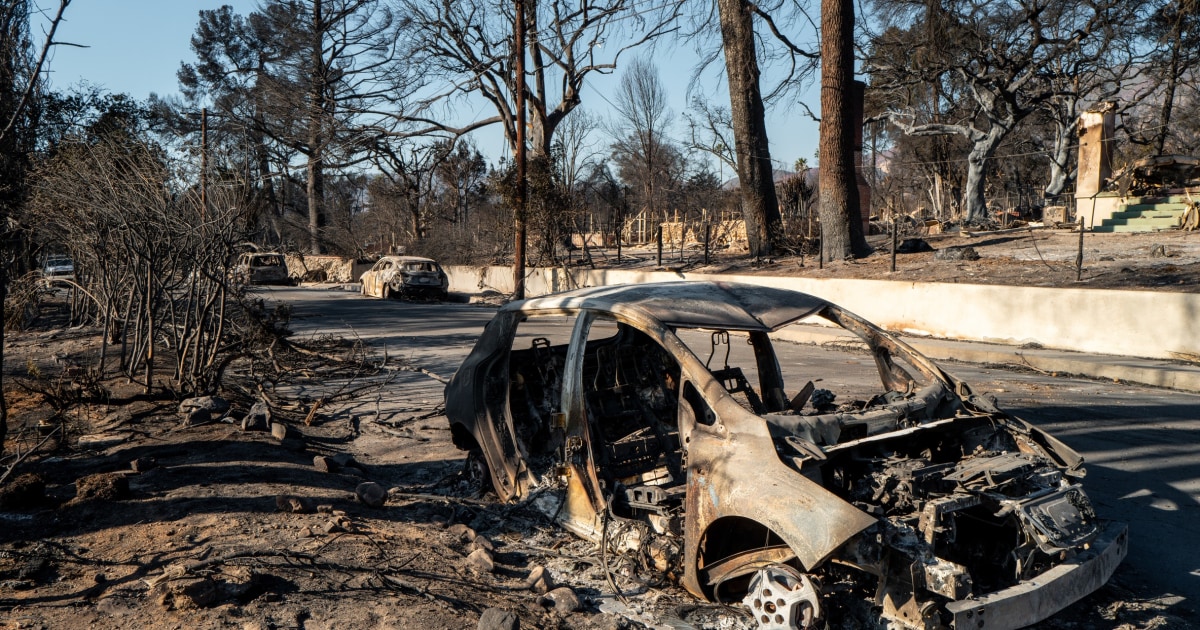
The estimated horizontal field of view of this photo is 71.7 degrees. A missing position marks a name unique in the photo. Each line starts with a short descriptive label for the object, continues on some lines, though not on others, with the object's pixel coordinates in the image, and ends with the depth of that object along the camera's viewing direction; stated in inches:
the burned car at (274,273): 1296.8
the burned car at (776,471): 134.4
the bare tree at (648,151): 1927.9
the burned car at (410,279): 1048.2
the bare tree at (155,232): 335.6
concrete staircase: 792.9
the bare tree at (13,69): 187.2
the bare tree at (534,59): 1157.7
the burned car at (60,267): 888.9
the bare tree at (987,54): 1071.0
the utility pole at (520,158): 793.6
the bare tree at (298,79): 1173.7
